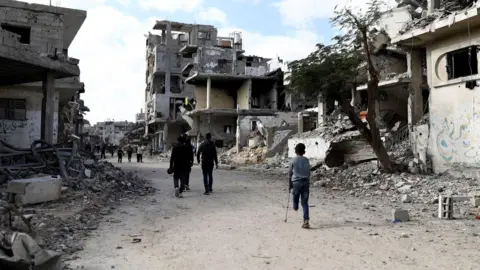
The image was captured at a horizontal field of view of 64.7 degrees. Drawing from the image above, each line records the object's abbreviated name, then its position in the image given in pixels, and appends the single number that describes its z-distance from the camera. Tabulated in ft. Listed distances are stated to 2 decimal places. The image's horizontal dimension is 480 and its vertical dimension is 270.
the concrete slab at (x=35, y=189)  24.79
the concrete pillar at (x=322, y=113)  86.22
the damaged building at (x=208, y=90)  132.05
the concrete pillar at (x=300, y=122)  98.53
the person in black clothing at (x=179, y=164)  34.81
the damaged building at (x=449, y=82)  41.32
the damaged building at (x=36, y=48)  57.82
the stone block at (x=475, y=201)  26.99
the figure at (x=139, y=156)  101.65
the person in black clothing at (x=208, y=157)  35.63
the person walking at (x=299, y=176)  22.06
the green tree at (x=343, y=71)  44.68
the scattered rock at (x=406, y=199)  32.95
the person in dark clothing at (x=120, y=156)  96.73
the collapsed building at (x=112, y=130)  262.06
